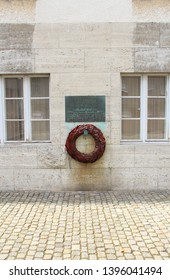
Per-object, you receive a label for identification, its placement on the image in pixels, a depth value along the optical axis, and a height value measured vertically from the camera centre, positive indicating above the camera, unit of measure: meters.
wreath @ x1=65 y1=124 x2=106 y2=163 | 6.03 -0.47
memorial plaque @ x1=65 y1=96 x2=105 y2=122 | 6.07 +0.30
